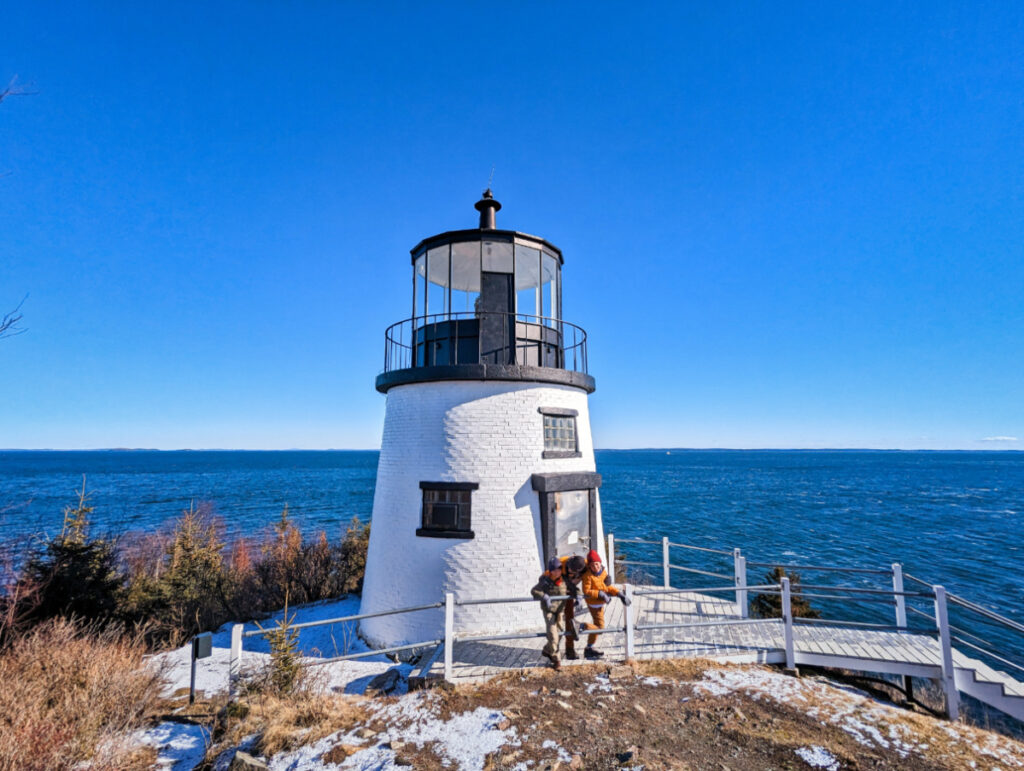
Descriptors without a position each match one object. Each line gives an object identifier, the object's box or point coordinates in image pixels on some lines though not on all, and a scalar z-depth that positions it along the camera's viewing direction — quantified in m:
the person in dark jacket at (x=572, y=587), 7.52
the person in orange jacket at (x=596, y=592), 7.46
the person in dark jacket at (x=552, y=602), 7.29
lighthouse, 9.43
